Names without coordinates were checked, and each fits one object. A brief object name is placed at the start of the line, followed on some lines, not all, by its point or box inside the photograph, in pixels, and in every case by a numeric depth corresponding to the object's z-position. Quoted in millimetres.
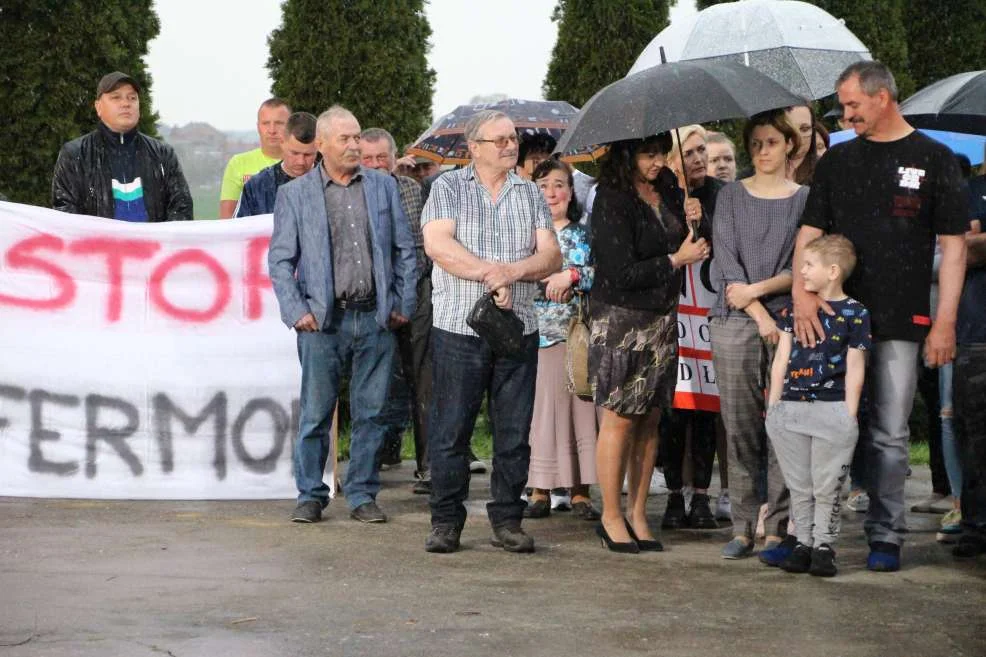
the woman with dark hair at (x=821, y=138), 13257
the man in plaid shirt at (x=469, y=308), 11623
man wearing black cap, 14010
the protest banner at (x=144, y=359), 14056
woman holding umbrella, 11561
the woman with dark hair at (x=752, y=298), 11519
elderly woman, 13398
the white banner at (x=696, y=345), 13120
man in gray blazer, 12808
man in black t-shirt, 11010
